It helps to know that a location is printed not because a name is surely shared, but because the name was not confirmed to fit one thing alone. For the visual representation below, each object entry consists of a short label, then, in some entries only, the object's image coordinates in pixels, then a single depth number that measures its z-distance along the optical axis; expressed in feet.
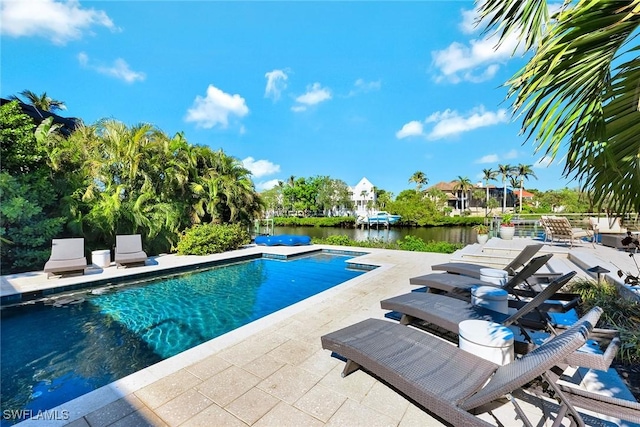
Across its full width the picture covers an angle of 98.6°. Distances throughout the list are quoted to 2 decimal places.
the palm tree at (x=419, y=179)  193.23
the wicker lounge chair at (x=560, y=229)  31.73
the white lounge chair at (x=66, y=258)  22.77
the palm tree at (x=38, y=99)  61.67
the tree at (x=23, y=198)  23.08
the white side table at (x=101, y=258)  26.84
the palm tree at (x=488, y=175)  171.73
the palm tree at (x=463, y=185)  171.63
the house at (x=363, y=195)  189.38
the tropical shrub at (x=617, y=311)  9.77
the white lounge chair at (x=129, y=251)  26.61
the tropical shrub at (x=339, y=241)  45.98
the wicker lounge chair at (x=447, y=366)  5.48
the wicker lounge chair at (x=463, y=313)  9.36
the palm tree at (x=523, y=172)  163.84
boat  127.21
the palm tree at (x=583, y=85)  5.02
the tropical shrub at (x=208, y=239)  34.58
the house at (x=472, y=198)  187.73
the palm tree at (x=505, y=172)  167.22
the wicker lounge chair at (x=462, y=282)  13.39
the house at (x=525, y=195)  207.94
